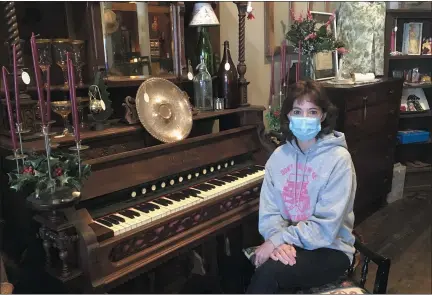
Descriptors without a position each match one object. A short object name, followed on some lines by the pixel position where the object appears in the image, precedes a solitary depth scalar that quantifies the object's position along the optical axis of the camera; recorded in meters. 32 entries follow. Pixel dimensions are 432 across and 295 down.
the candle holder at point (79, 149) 1.33
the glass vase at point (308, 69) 2.84
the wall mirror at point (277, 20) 2.89
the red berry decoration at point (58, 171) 1.29
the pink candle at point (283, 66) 2.29
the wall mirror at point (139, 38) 1.83
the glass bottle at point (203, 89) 2.13
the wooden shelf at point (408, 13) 3.37
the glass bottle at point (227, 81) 2.19
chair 1.55
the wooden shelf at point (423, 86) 3.57
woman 1.53
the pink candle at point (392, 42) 3.49
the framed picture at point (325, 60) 3.04
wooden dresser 2.76
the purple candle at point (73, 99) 1.27
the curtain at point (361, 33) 3.23
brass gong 1.79
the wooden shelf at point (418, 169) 3.80
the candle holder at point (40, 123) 1.36
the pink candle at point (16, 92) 1.25
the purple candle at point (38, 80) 1.20
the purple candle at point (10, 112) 1.31
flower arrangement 2.71
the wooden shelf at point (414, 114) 3.62
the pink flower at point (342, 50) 2.98
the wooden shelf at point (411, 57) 3.51
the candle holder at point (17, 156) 1.32
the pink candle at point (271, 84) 2.94
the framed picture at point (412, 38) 3.61
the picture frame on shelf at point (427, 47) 3.65
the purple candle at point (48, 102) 1.31
